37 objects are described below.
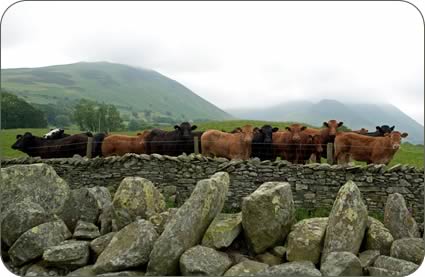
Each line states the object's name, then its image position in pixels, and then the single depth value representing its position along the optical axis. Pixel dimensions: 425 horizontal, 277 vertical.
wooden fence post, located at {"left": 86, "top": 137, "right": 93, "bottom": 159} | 18.95
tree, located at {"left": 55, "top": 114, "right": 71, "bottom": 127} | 86.26
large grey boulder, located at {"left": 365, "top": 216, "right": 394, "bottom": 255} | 10.23
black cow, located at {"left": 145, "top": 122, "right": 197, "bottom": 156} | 20.41
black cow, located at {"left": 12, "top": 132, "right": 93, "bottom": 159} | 22.03
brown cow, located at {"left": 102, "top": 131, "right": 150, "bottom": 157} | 20.78
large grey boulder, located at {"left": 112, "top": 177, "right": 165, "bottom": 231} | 11.46
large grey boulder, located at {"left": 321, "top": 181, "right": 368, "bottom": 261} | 9.80
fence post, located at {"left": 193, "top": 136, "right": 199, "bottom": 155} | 17.77
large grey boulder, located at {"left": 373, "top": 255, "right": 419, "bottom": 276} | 9.20
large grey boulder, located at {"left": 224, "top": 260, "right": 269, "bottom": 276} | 9.29
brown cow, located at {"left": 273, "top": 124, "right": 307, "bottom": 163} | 18.66
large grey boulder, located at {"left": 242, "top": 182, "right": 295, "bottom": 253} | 10.30
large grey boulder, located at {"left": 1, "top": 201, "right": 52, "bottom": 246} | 11.28
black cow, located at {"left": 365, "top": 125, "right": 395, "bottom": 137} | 21.00
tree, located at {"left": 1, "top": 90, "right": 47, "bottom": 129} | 42.27
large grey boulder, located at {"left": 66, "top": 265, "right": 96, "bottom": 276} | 9.95
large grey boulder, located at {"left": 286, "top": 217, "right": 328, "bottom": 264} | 9.95
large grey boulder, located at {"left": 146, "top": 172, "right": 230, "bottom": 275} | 9.67
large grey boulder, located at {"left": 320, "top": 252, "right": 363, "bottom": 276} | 9.10
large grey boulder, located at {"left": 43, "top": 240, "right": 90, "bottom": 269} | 10.32
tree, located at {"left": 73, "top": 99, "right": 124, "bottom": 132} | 80.50
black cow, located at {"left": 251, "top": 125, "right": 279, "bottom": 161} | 18.91
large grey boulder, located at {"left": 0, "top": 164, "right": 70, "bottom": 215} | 12.65
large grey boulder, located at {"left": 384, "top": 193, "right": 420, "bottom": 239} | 11.15
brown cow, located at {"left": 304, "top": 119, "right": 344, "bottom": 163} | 19.61
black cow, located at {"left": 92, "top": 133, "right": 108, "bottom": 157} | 21.20
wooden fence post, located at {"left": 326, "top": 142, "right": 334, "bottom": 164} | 16.17
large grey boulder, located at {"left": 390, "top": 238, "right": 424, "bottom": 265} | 9.75
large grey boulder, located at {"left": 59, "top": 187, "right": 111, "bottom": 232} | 12.09
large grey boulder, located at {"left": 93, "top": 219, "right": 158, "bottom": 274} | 9.71
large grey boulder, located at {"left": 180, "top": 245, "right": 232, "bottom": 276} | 9.34
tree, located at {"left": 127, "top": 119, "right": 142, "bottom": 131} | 109.38
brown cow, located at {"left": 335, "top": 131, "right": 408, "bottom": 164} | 17.48
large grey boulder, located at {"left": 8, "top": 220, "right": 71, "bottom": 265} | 10.69
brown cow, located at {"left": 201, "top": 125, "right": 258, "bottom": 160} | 18.72
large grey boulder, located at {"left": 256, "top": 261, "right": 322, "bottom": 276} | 9.13
